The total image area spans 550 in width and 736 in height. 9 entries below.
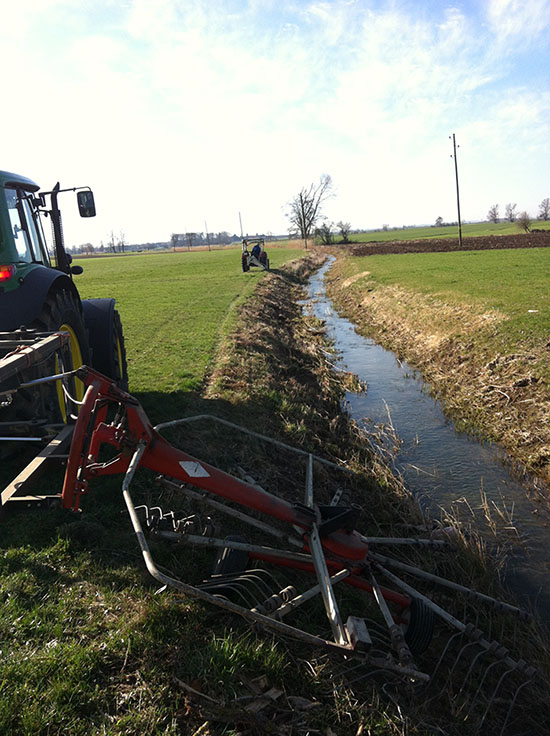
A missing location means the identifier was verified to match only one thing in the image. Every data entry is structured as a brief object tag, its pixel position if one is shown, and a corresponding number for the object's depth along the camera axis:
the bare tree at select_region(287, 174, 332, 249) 87.81
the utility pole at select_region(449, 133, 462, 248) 43.47
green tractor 5.54
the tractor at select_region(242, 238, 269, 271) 36.19
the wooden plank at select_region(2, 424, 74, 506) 4.12
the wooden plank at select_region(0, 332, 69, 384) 3.55
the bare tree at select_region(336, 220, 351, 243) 84.97
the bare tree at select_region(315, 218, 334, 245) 85.31
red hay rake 3.55
